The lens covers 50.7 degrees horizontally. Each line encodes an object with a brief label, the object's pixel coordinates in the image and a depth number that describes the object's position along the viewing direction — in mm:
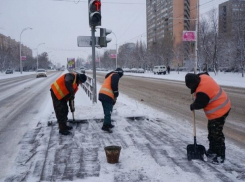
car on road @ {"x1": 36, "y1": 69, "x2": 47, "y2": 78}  42469
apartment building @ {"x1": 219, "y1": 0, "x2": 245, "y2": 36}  34812
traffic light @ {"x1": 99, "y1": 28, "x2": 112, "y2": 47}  9016
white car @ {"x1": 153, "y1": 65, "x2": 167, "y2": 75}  52378
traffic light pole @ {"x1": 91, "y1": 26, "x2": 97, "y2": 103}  8964
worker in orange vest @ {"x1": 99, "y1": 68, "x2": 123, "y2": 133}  6305
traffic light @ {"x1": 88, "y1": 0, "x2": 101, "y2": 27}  8242
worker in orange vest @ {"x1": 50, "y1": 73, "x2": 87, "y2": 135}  6207
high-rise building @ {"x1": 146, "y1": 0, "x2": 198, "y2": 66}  105562
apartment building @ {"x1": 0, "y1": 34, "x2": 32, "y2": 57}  109950
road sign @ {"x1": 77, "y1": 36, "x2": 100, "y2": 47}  9072
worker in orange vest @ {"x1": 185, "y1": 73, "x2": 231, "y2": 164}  4363
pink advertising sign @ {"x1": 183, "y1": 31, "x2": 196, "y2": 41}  25766
